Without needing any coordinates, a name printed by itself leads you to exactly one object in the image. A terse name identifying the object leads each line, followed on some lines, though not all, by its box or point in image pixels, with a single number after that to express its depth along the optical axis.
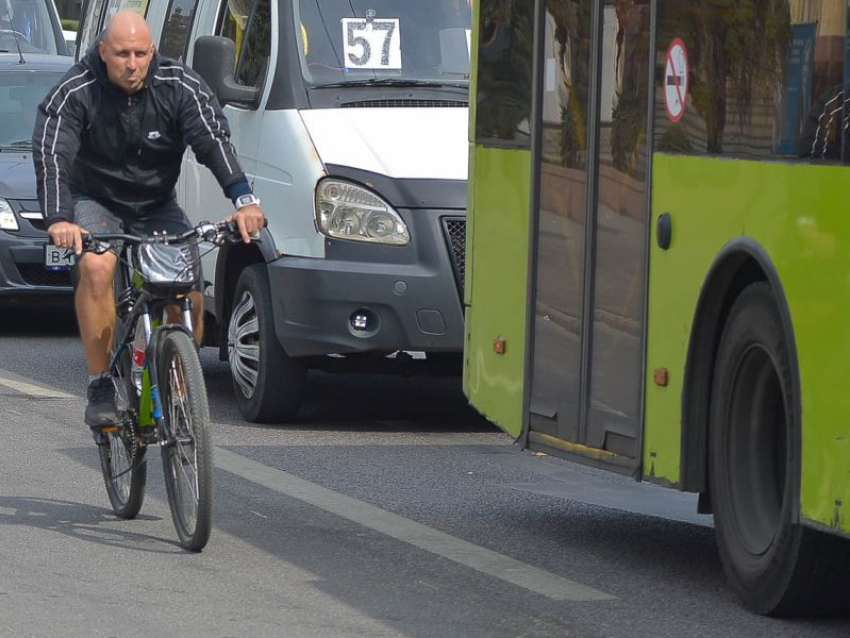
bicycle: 13.95
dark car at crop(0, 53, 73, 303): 29.67
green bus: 11.19
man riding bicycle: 14.70
